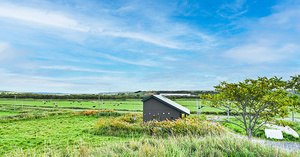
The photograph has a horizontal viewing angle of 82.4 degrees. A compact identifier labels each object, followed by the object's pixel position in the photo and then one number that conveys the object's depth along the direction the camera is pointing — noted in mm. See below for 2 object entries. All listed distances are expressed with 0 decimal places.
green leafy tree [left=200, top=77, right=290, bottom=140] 7180
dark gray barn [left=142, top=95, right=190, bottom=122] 11500
